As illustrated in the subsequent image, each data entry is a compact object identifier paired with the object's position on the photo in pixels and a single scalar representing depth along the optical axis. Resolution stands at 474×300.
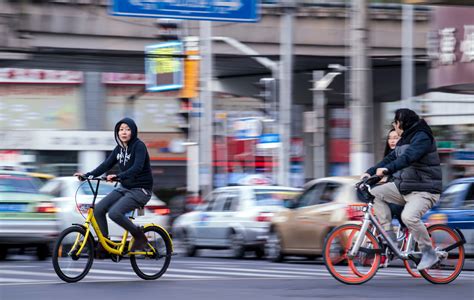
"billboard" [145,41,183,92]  35.81
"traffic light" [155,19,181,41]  30.69
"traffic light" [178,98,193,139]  33.78
